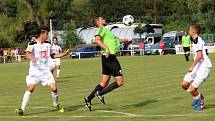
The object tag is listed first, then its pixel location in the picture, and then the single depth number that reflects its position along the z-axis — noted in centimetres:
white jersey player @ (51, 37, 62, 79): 2595
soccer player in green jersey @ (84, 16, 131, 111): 1412
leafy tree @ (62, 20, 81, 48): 7719
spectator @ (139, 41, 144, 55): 6819
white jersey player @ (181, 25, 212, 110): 1345
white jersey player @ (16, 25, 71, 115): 1386
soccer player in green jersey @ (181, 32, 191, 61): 4000
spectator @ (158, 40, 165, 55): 6594
